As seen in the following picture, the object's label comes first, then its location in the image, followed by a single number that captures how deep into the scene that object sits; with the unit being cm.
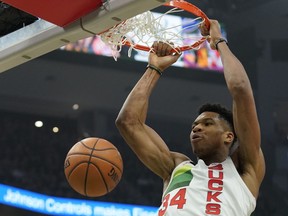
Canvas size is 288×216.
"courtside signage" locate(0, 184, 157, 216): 1074
